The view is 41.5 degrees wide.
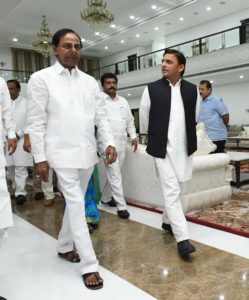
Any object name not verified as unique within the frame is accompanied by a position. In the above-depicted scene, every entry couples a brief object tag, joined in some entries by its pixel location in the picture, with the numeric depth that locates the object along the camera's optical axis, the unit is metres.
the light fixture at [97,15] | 9.88
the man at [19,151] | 4.24
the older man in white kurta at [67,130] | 2.02
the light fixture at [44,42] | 13.18
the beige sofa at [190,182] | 3.55
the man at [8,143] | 1.80
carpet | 2.92
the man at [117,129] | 3.54
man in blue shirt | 4.58
